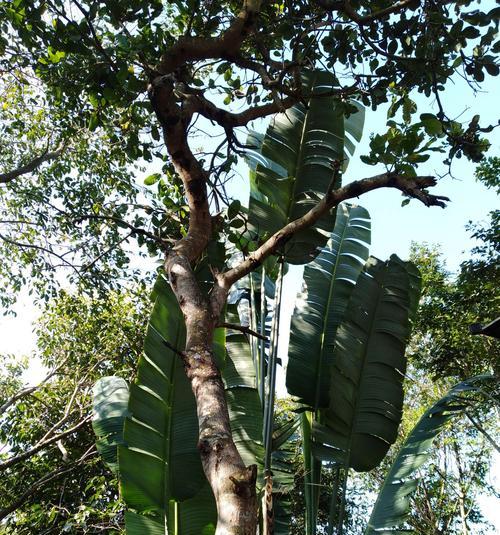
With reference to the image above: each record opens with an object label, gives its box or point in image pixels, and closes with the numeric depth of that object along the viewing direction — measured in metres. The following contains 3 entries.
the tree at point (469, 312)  8.35
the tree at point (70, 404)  7.13
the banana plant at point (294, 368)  3.71
